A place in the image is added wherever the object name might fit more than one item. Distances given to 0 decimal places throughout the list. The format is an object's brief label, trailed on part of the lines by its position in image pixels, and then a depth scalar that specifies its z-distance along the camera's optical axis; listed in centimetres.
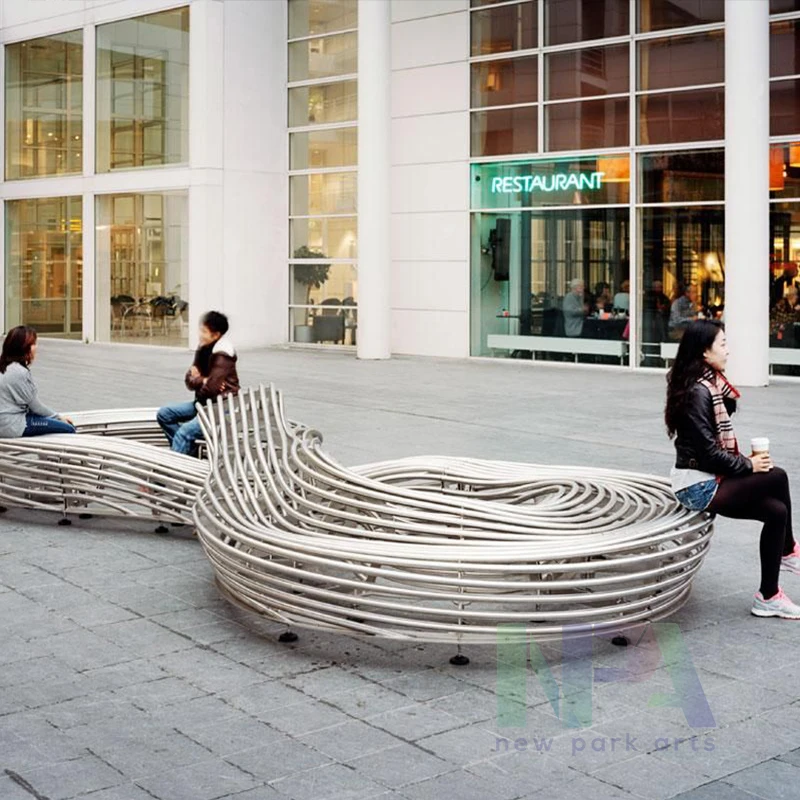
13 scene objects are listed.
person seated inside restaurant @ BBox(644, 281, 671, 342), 2148
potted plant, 2684
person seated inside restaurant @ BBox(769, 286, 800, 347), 2000
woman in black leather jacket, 643
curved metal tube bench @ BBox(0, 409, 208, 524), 843
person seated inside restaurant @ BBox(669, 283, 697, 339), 2103
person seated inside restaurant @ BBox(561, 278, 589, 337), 2242
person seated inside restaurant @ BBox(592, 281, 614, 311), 2206
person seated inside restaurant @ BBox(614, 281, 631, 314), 2186
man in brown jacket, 977
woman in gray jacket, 916
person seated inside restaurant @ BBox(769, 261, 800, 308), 1994
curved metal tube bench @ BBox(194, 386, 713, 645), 577
